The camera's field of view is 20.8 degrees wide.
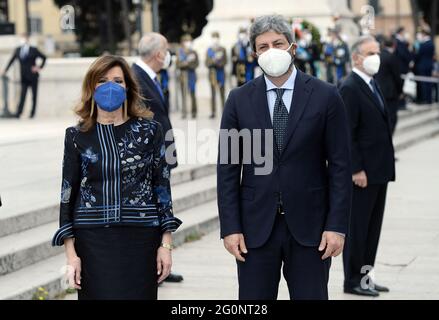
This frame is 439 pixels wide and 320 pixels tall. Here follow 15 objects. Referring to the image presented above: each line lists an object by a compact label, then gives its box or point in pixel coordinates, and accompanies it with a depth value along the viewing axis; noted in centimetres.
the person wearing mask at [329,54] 2744
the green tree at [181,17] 6550
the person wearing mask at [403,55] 2834
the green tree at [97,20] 6888
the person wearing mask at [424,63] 3152
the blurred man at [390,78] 1781
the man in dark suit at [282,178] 569
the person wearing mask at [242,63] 2503
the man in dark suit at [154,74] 943
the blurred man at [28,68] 2562
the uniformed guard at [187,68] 2598
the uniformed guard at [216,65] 2588
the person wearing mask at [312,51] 2611
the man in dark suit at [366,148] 886
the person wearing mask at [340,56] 2738
